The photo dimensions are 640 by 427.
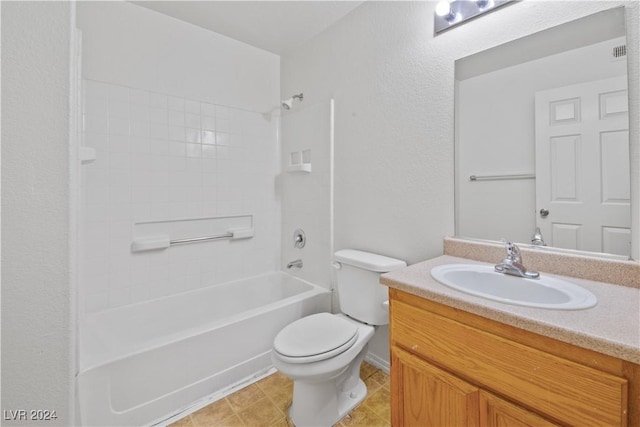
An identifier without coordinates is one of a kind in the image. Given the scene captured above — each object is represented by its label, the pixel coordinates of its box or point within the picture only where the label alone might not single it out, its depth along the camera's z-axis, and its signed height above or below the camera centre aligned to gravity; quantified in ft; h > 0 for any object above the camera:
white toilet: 3.99 -2.02
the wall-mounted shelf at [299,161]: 7.00 +1.44
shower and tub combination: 4.47 -1.05
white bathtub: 4.07 -2.42
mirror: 3.13 +0.96
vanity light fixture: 3.96 +3.05
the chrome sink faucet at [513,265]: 3.32 -0.66
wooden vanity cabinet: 2.00 -1.43
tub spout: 7.58 -1.40
